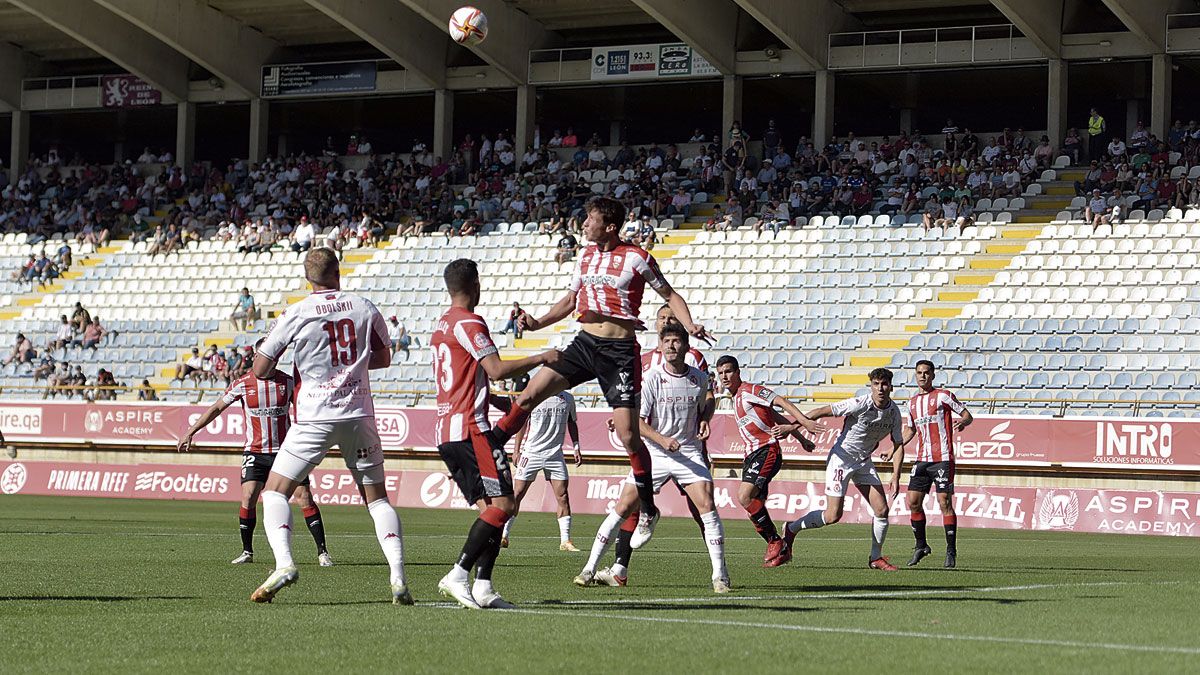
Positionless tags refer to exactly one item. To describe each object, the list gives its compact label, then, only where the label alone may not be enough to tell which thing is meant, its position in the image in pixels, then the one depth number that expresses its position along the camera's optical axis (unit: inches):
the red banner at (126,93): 2059.5
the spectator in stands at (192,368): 1489.9
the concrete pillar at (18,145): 2121.1
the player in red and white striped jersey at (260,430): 614.5
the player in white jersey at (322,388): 401.7
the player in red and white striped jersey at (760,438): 601.9
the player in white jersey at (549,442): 778.8
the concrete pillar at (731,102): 1736.0
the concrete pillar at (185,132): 2037.4
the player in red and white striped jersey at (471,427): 390.0
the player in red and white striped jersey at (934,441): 670.5
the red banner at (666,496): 1032.8
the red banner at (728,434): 1059.3
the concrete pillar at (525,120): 1846.7
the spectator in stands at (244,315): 1625.2
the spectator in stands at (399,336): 1475.1
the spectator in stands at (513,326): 1439.6
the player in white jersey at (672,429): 486.9
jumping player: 426.3
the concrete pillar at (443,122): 1889.8
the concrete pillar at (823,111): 1691.7
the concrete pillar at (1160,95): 1552.7
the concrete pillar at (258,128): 1993.1
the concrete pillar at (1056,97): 1600.6
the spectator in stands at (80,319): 1669.5
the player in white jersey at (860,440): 638.5
